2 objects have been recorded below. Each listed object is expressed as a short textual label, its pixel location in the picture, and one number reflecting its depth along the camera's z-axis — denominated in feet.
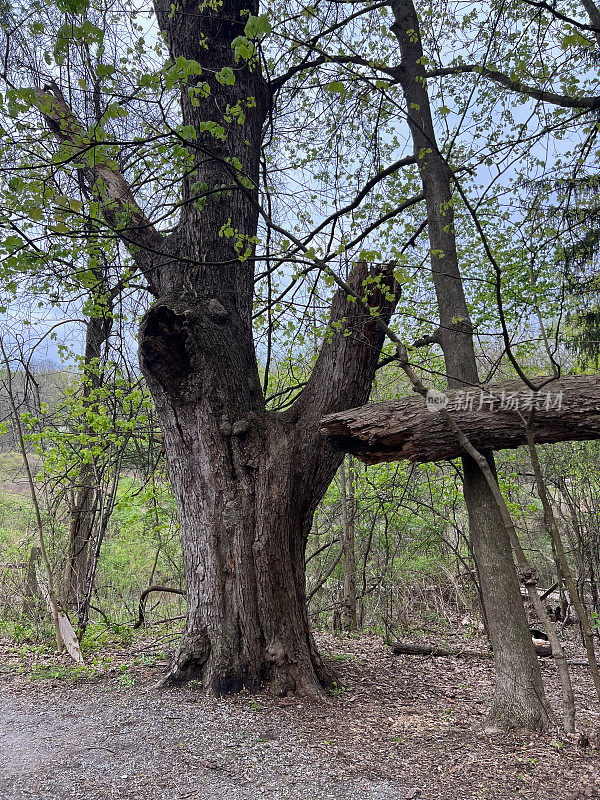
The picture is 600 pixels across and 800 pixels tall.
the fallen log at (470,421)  10.14
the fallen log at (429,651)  17.97
